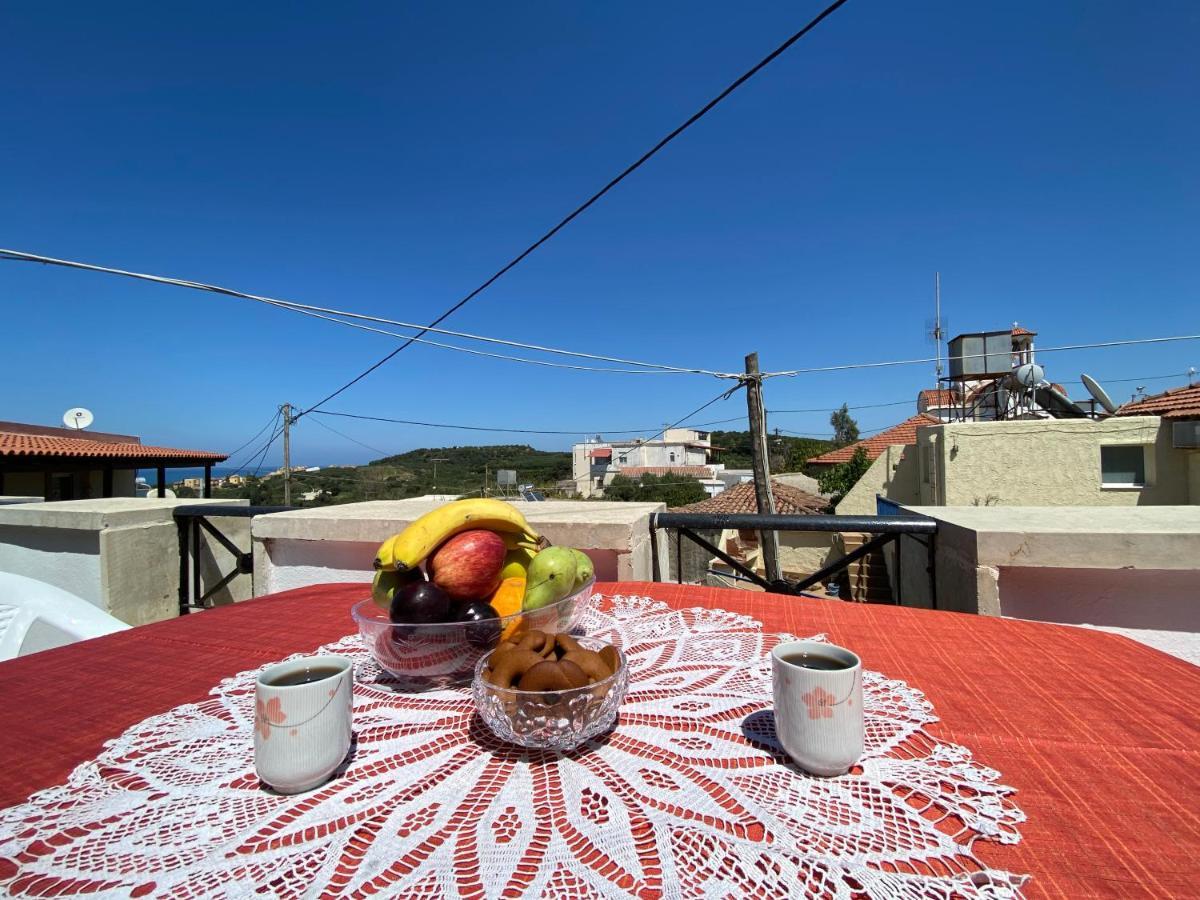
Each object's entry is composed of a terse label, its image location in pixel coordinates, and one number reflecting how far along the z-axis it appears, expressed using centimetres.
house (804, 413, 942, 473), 1512
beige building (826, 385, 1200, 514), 827
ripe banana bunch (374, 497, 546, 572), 84
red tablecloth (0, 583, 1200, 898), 50
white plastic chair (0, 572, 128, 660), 147
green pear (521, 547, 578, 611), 85
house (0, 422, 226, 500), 1045
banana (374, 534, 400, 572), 86
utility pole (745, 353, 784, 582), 627
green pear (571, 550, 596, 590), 91
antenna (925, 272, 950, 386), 1384
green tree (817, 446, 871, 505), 1482
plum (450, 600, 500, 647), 79
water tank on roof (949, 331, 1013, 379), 1044
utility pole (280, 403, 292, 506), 1612
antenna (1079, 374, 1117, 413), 898
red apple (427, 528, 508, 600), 82
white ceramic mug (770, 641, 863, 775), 60
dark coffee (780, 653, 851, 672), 70
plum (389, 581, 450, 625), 78
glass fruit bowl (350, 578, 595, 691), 79
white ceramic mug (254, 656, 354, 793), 57
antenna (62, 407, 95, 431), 984
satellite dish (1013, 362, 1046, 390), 954
